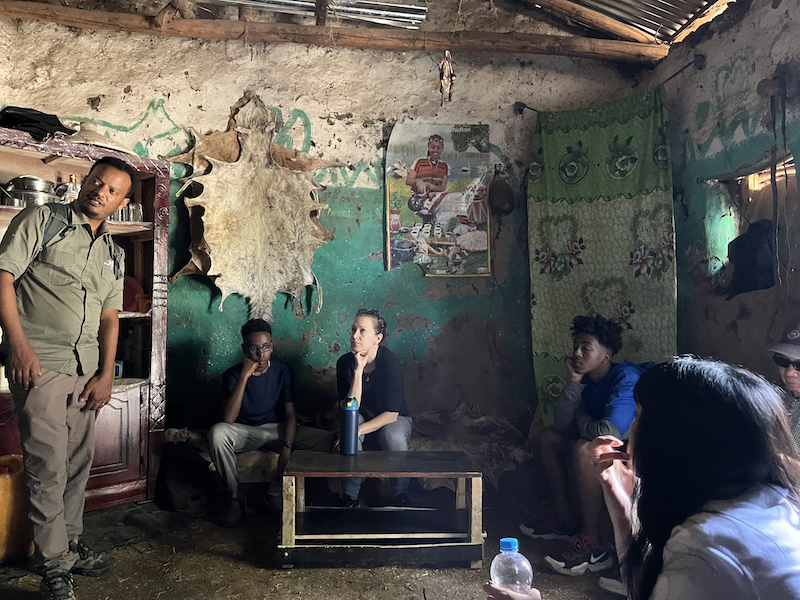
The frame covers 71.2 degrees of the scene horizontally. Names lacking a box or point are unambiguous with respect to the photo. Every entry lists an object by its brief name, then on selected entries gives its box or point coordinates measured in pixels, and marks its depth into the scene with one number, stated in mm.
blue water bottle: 3000
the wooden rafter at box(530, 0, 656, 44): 4137
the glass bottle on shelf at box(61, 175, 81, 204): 3523
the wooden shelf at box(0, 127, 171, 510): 3420
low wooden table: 2688
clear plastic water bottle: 1640
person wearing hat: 2459
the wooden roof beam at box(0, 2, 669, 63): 3992
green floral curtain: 3736
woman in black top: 3268
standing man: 2371
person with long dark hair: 982
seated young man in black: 3484
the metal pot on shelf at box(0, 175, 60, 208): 3359
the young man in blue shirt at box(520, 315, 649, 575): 2771
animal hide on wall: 4113
